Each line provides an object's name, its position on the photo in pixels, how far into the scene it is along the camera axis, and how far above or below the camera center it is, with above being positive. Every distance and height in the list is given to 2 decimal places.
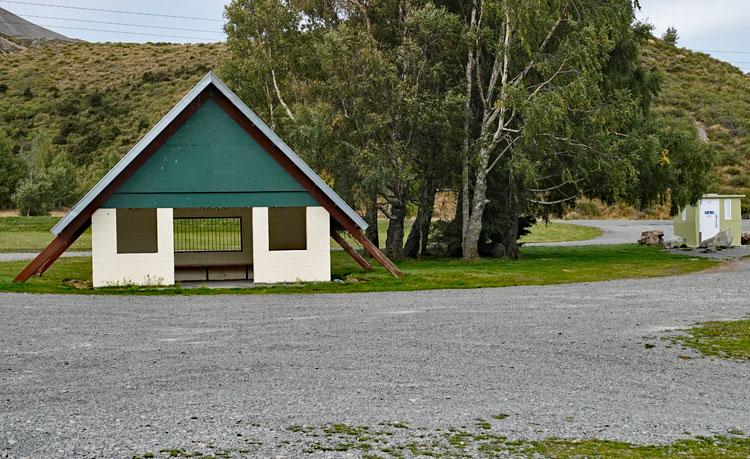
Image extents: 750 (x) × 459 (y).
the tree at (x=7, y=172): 58.56 +4.06
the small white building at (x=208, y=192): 21.78 +0.92
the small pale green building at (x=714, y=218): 35.84 -0.03
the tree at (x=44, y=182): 55.12 +3.26
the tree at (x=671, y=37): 113.56 +24.39
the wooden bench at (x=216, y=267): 25.44 -1.24
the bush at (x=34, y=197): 54.72 +2.13
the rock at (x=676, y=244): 36.56 -1.13
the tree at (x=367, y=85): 27.20 +4.71
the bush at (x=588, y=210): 67.76 +0.76
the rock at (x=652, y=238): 39.22 -0.93
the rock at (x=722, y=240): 35.53 -0.97
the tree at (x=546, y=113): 25.78 +3.48
